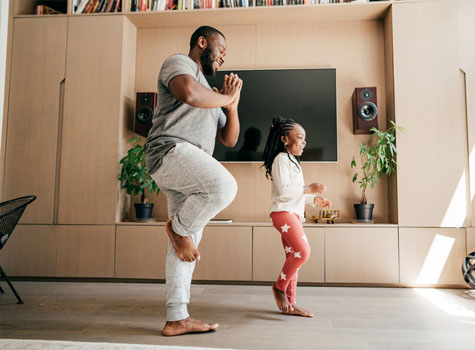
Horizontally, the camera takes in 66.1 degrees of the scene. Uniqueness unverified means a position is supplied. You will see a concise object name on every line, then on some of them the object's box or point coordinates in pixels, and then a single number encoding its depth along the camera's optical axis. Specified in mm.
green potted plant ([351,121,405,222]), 2947
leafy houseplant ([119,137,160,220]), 3016
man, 1474
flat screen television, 3232
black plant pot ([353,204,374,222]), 2988
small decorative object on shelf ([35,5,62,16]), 3396
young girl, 1918
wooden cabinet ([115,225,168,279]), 2943
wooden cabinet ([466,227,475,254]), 2740
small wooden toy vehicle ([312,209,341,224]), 3033
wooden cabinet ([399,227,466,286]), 2754
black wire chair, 2152
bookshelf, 3150
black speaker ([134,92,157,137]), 3246
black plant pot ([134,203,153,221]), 3088
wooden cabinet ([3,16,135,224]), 3105
